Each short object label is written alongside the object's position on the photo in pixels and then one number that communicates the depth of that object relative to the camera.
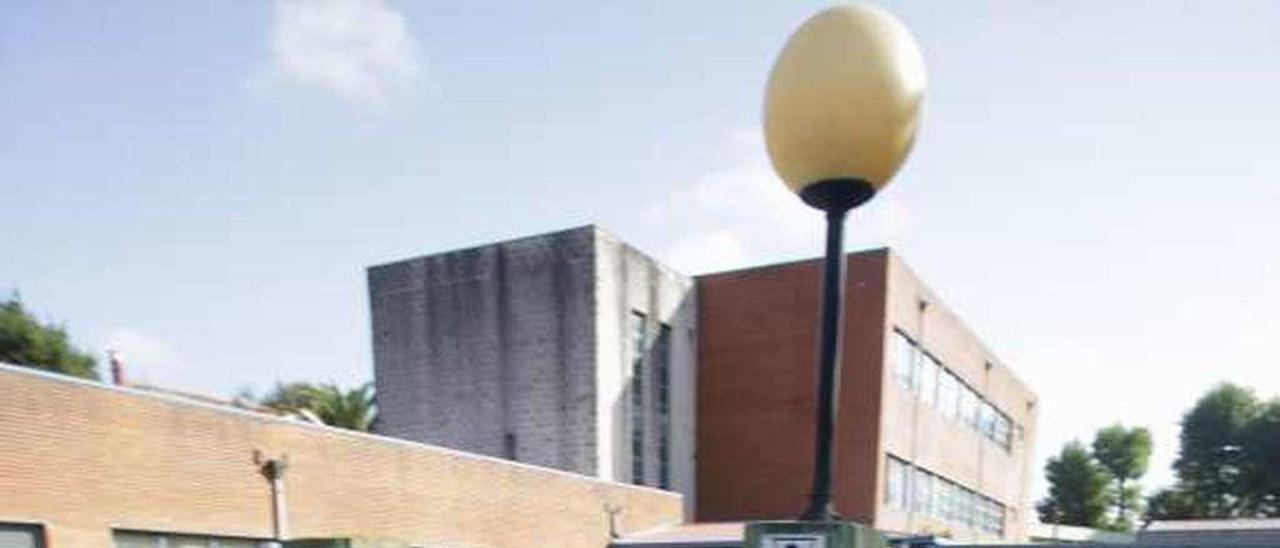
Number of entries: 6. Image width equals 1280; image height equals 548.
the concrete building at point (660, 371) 23.94
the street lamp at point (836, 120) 2.92
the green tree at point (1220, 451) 50.84
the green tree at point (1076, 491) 56.22
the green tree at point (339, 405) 34.31
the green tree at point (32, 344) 32.75
